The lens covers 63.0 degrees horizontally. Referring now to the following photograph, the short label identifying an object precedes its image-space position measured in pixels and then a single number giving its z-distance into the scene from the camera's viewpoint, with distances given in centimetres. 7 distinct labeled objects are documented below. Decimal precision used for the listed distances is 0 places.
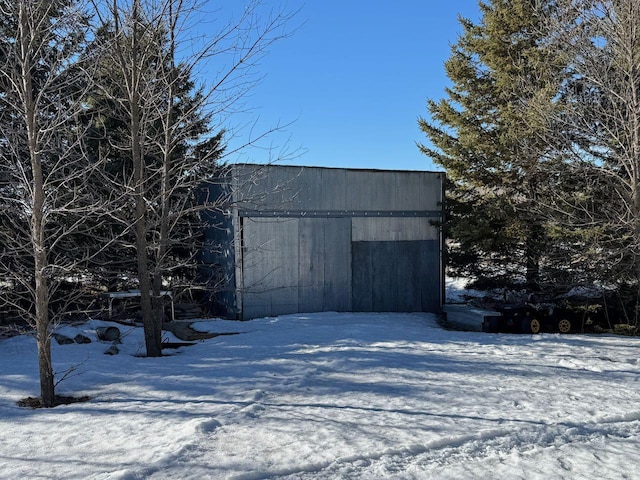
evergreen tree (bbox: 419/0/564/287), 1285
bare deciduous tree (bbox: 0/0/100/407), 592
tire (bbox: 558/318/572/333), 1237
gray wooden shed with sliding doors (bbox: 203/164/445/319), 1275
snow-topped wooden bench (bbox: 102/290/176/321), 1241
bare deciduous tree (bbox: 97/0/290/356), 814
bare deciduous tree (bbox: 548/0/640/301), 1054
